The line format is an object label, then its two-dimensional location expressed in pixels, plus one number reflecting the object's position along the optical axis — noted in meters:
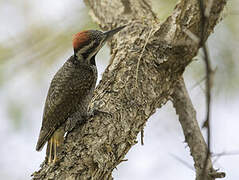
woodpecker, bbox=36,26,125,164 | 6.39
